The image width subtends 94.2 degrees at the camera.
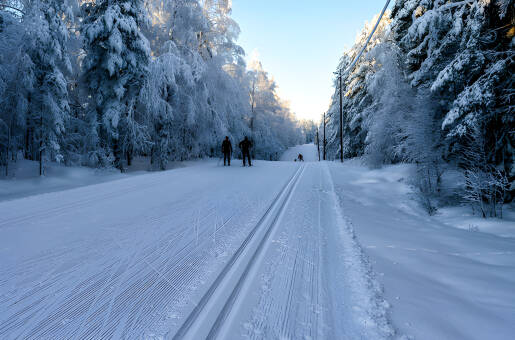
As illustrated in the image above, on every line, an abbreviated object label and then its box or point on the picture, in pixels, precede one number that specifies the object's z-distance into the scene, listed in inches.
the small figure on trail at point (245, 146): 529.0
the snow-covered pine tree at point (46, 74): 363.6
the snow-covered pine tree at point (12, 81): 364.2
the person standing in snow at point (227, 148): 517.5
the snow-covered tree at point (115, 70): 432.8
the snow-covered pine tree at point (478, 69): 207.5
